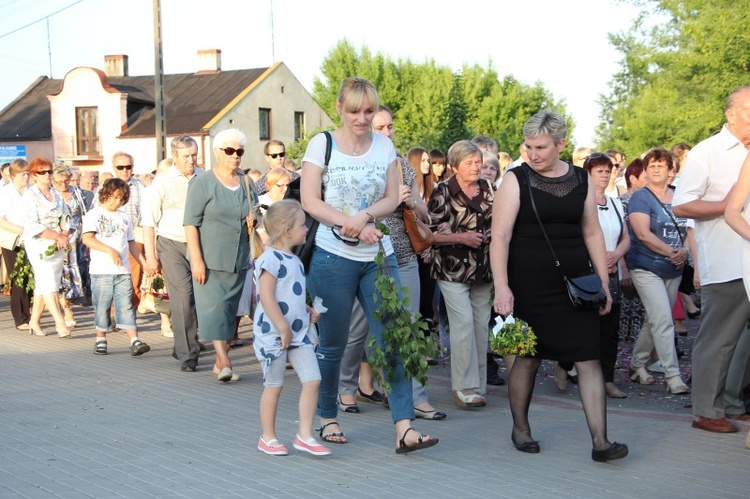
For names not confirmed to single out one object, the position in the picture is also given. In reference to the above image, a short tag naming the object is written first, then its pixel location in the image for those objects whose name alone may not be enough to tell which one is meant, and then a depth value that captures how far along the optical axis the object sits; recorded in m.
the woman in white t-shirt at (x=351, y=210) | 6.21
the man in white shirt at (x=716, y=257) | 6.91
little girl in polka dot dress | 6.22
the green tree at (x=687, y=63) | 29.42
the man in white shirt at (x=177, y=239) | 9.84
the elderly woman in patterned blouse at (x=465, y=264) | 8.05
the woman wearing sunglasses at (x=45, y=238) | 12.48
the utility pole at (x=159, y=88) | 24.14
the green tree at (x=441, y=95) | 64.38
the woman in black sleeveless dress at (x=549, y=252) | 6.21
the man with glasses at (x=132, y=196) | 12.82
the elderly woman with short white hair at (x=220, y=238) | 9.10
